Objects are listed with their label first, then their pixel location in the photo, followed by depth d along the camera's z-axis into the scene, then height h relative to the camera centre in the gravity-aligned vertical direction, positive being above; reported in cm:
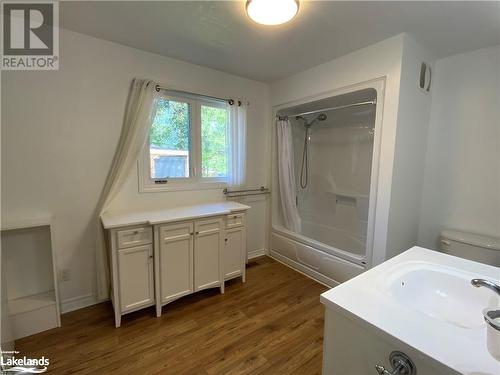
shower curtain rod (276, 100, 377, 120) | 236 +65
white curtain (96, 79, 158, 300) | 211 +11
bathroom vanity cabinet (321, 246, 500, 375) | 70 -54
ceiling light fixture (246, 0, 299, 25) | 144 +97
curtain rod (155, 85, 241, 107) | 227 +73
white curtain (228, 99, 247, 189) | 278 +26
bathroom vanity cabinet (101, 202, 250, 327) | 186 -80
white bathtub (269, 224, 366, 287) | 235 -103
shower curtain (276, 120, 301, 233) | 313 -16
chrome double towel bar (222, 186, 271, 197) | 292 -37
